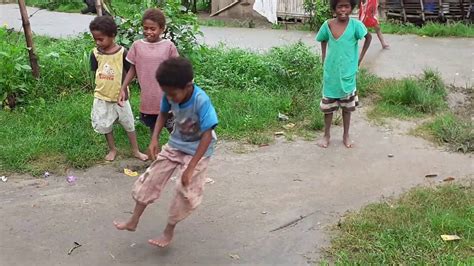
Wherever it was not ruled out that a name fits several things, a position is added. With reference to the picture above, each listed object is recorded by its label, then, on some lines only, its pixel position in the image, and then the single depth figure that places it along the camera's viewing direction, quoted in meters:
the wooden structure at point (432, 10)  10.99
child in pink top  4.33
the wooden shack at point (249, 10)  12.28
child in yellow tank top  4.50
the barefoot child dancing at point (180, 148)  3.07
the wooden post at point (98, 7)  5.96
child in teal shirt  4.91
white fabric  12.45
